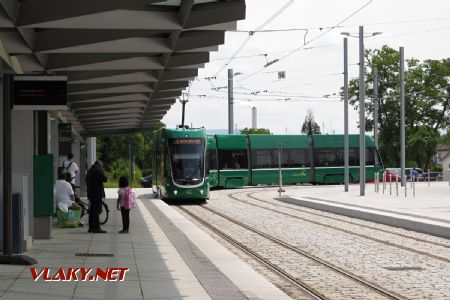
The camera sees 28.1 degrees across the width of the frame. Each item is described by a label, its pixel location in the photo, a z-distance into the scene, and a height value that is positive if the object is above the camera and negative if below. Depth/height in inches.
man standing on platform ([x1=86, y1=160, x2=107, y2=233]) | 717.9 -33.8
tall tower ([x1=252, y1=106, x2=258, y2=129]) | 6819.9 +251.0
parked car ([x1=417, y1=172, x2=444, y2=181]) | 2723.9 -87.8
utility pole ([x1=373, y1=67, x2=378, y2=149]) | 2001.7 +112.4
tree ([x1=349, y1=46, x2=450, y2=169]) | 3152.1 +169.4
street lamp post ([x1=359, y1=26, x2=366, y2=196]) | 1414.9 +60.7
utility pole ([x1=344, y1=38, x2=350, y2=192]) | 1567.4 +69.5
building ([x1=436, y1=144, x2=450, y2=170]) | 6471.5 -37.3
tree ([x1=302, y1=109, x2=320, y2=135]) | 7293.8 +208.5
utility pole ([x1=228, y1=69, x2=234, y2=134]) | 2084.2 +101.9
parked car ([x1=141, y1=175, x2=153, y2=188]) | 2513.5 -89.1
